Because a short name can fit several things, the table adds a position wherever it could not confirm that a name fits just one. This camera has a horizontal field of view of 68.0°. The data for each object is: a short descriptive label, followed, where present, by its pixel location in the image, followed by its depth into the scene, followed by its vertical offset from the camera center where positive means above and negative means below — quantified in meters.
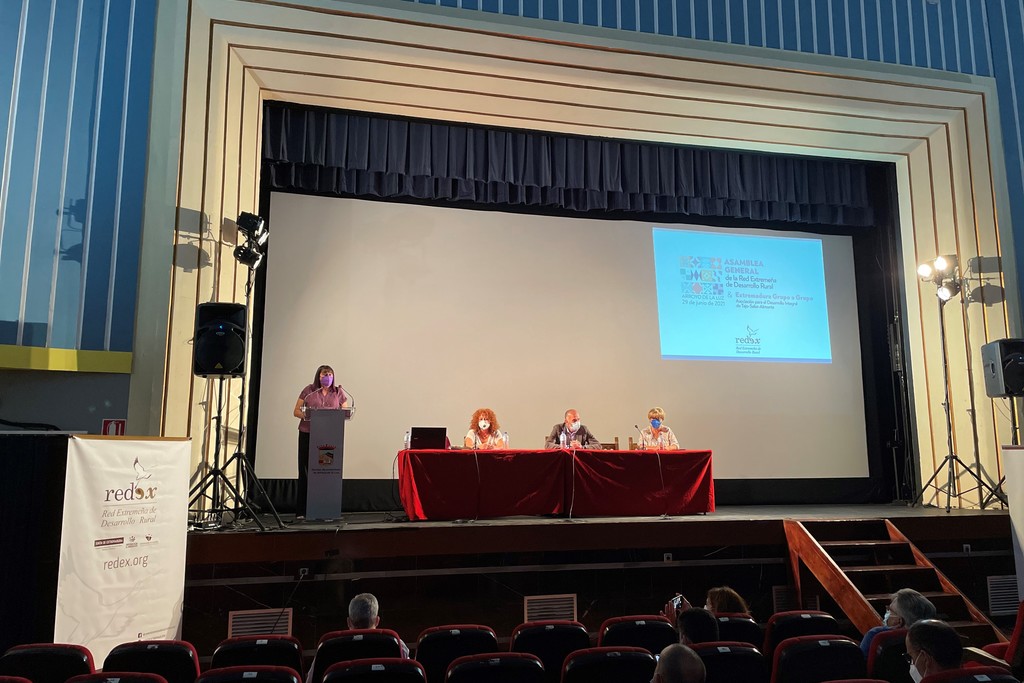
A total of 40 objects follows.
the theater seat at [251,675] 2.38 -0.66
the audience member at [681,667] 2.25 -0.61
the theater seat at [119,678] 2.40 -0.67
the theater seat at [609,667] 2.63 -0.71
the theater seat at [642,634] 3.33 -0.76
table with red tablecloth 5.77 -0.18
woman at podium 6.05 +0.50
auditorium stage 5.05 -0.53
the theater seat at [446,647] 3.19 -0.77
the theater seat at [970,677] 2.21 -0.63
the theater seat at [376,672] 2.45 -0.67
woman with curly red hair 6.58 +0.27
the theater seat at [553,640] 3.25 -0.76
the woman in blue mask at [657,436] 6.96 +0.23
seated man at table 6.92 +0.25
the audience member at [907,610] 3.36 -0.67
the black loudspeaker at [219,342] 5.18 +0.82
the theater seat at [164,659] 2.90 -0.74
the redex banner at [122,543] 3.83 -0.43
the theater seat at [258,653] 3.00 -0.74
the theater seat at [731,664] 2.70 -0.72
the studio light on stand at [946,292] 7.26 +1.65
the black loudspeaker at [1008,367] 6.52 +0.78
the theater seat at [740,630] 3.44 -0.76
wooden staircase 5.16 -0.81
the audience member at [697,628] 3.10 -0.68
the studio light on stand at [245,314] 5.19 +1.03
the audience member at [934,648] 2.46 -0.61
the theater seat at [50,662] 2.82 -0.73
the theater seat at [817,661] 2.76 -0.73
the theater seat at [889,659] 2.97 -0.78
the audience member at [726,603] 3.93 -0.73
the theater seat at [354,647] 2.91 -0.71
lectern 5.58 +0.00
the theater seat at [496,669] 2.58 -0.70
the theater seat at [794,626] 3.39 -0.74
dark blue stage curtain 7.53 +3.07
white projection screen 7.71 +1.22
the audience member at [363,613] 3.43 -0.67
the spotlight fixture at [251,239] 5.95 +1.76
